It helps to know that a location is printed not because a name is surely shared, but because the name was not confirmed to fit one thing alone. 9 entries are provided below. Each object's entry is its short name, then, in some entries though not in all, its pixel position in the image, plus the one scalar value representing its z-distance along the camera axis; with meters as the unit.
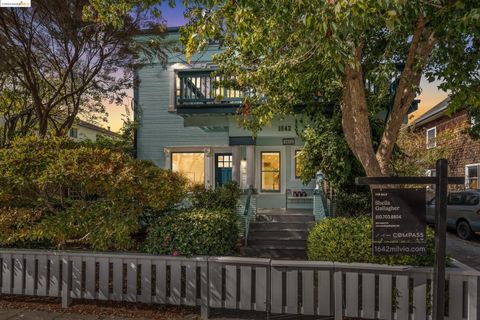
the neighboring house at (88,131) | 30.44
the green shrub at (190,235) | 5.25
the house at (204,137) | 10.97
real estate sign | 4.21
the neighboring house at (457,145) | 16.21
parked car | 11.22
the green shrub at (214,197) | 7.99
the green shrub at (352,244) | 4.86
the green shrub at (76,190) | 5.32
